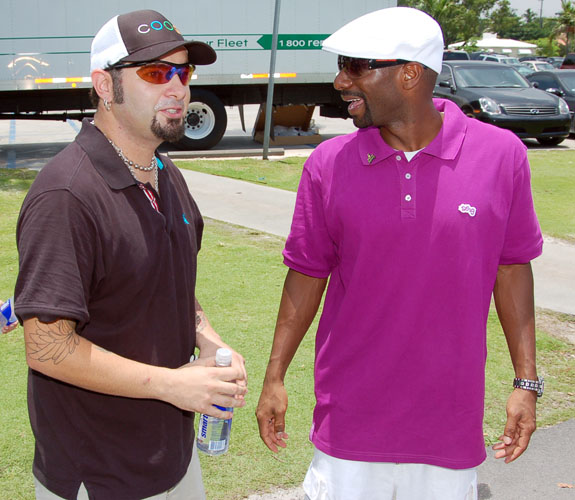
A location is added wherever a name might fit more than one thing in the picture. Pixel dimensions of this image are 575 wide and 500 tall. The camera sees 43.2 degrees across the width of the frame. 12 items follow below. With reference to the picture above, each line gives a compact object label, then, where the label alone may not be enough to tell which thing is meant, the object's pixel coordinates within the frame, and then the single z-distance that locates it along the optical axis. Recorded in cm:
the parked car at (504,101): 1525
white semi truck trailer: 1372
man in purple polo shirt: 225
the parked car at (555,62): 4797
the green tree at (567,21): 7931
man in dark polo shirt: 178
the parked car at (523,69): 3239
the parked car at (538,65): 4301
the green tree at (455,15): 7975
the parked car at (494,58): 4375
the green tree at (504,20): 12076
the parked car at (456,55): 3729
